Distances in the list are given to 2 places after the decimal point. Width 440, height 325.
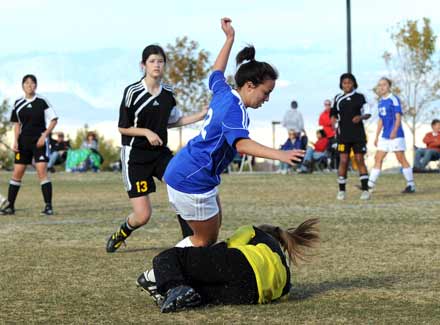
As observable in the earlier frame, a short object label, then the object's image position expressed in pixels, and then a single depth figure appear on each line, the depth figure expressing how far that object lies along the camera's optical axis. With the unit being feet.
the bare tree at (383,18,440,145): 124.77
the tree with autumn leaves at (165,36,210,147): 138.62
